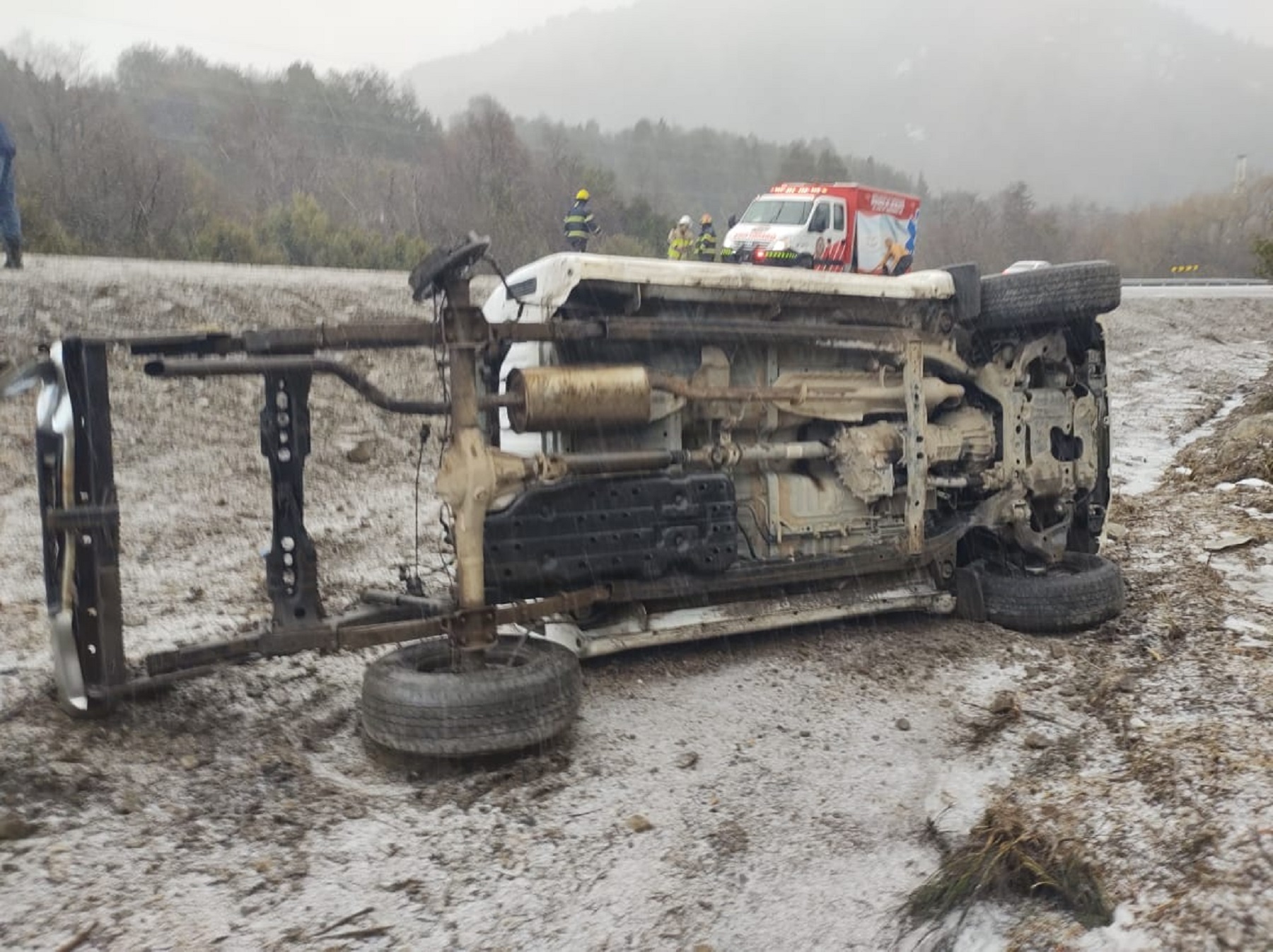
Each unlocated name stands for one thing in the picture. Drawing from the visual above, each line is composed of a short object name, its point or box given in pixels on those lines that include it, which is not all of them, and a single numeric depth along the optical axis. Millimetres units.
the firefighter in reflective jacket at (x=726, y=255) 17188
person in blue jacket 9758
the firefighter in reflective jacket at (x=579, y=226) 14406
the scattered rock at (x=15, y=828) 2883
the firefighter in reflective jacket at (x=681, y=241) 16797
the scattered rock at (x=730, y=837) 3166
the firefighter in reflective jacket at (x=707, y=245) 17219
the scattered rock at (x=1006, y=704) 4059
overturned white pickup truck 3543
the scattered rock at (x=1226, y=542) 6277
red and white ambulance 17141
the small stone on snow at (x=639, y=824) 3271
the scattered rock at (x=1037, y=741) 3656
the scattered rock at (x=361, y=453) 8555
